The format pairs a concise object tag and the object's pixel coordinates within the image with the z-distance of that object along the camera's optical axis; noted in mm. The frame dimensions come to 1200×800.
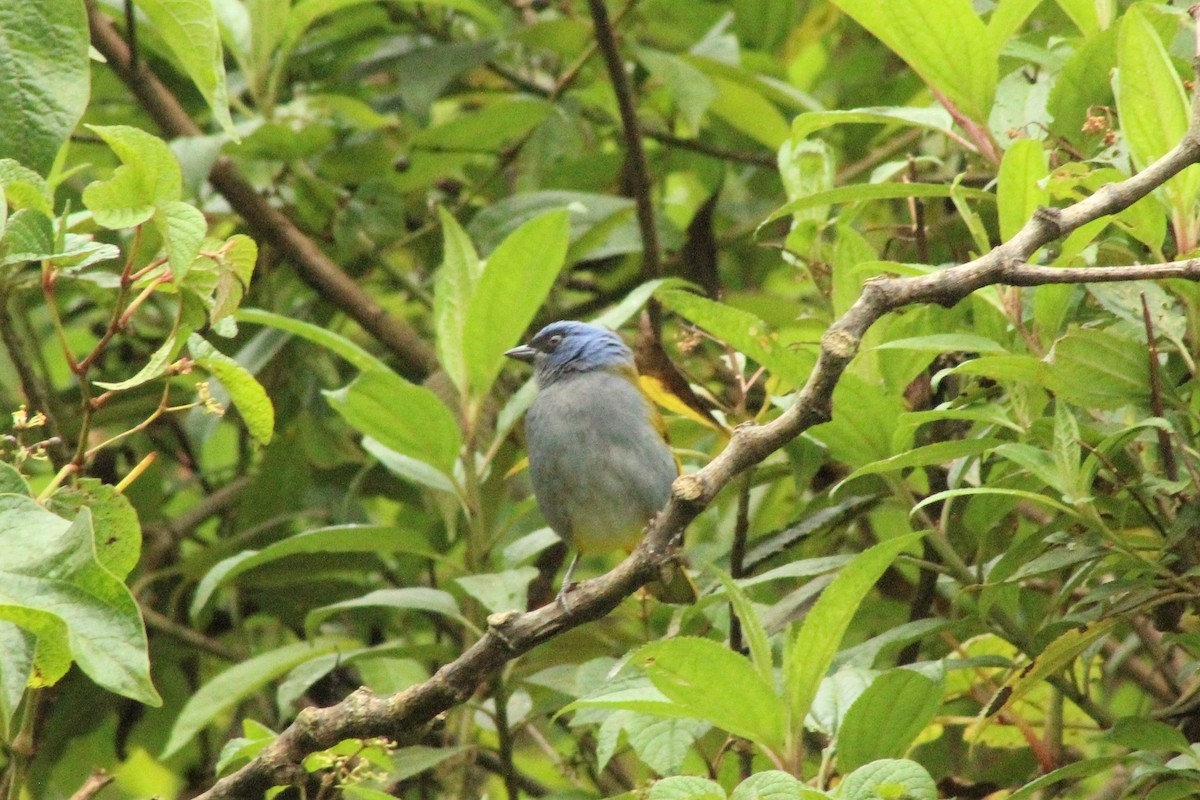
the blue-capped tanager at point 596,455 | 8305
